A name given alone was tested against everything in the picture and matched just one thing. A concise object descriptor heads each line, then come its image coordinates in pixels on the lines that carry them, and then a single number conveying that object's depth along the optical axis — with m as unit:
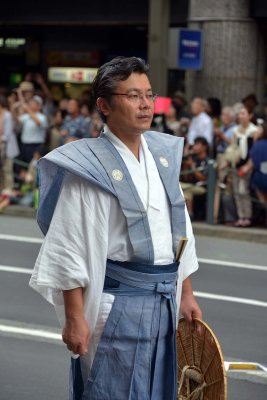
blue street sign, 17.82
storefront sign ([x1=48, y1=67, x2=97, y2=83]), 23.67
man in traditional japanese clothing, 4.32
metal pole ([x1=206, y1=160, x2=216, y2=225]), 14.73
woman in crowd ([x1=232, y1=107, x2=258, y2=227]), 14.73
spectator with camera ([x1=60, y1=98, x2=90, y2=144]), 16.62
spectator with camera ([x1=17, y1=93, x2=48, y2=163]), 16.94
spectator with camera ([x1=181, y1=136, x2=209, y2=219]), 15.12
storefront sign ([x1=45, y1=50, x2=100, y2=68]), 23.78
